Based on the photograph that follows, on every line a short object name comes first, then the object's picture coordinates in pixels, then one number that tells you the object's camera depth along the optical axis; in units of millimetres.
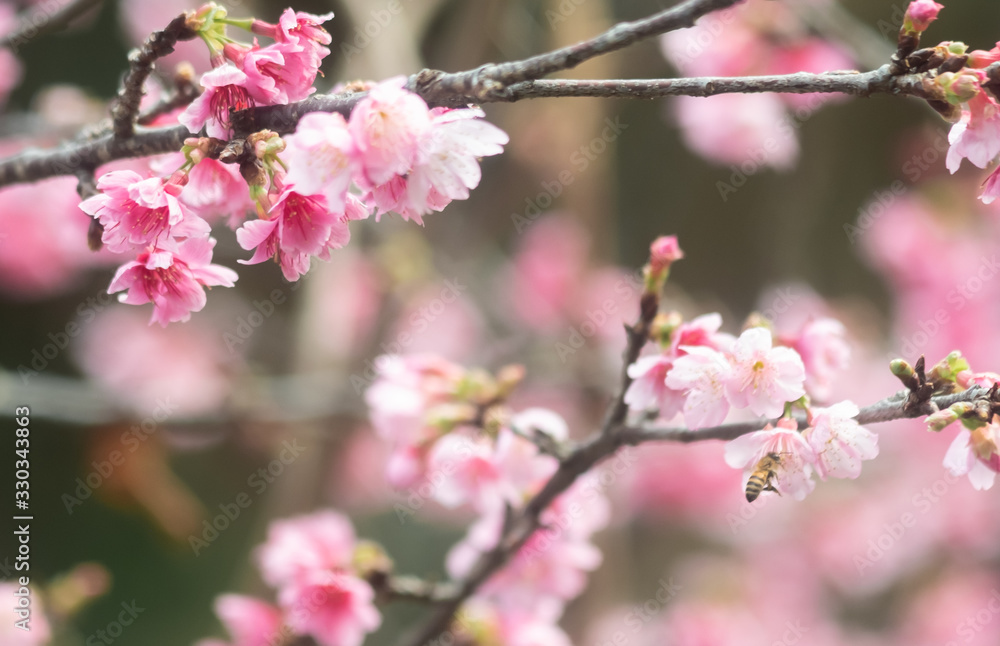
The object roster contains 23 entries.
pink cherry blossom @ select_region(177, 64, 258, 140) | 1557
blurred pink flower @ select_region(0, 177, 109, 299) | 2530
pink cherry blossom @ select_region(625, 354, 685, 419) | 1617
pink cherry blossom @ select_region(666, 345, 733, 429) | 1595
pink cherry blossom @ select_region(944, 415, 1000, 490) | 1579
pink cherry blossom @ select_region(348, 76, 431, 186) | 1543
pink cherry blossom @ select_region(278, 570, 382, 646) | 1686
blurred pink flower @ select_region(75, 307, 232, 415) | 3465
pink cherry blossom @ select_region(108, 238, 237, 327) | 1574
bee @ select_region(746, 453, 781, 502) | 1571
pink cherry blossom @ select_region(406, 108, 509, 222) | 1558
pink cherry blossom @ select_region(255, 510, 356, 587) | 1703
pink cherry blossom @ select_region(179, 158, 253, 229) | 1571
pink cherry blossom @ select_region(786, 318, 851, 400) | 1645
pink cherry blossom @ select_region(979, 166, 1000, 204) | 1562
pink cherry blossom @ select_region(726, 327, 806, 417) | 1589
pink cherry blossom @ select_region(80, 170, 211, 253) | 1562
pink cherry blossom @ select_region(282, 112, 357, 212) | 1542
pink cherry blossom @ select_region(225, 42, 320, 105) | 1559
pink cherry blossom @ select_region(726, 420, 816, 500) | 1580
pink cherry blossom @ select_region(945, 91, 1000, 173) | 1552
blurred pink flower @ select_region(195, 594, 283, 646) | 1712
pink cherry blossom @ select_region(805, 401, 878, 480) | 1579
